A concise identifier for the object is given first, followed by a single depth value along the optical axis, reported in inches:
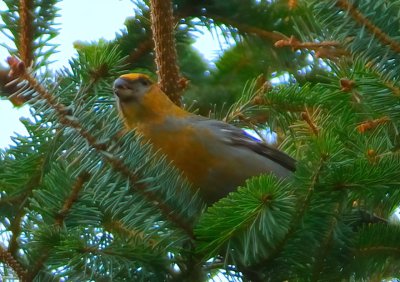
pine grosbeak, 254.1
